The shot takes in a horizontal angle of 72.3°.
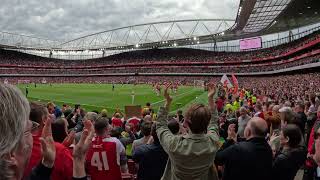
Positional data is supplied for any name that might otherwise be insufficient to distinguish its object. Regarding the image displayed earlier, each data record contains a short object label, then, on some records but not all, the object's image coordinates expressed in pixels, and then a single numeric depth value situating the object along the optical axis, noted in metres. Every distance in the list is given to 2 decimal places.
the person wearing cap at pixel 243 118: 6.10
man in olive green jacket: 2.50
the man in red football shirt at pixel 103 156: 3.17
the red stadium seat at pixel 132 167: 4.36
